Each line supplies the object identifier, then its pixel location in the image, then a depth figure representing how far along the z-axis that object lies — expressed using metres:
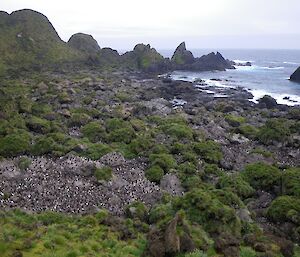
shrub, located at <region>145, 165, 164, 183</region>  37.66
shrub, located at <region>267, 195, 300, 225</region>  29.78
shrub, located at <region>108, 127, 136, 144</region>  48.39
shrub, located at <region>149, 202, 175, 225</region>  28.01
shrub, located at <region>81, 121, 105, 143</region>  49.16
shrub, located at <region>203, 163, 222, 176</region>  39.97
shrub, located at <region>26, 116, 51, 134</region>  50.34
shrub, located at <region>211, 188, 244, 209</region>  31.17
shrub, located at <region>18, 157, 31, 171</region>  36.97
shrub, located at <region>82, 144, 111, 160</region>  41.87
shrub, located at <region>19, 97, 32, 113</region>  58.75
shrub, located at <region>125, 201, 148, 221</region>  29.08
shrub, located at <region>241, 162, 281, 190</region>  37.84
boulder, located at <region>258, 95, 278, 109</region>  78.99
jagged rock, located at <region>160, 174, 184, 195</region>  35.66
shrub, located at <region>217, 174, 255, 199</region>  35.56
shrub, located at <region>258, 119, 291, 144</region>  51.91
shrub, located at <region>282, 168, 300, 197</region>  34.32
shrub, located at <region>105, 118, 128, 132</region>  52.79
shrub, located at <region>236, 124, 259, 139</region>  54.85
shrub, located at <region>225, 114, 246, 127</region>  61.82
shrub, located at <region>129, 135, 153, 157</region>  44.72
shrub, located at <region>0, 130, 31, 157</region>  40.93
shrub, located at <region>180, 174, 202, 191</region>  35.94
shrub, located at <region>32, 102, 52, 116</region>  59.00
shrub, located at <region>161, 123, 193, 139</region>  51.25
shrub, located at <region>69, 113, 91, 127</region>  55.25
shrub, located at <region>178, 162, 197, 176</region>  39.18
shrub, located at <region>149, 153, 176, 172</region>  40.10
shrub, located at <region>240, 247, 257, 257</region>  23.30
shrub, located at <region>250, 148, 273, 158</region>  46.38
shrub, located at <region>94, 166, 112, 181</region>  35.66
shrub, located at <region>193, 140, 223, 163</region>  43.75
